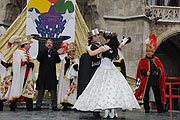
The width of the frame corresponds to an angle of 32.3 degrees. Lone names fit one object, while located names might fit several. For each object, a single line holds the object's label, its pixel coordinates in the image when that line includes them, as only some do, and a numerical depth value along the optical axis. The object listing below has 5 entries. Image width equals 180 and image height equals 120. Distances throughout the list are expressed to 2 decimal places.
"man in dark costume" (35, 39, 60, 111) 7.96
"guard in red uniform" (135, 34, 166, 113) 8.01
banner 12.17
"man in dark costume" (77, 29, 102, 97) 6.13
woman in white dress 5.50
